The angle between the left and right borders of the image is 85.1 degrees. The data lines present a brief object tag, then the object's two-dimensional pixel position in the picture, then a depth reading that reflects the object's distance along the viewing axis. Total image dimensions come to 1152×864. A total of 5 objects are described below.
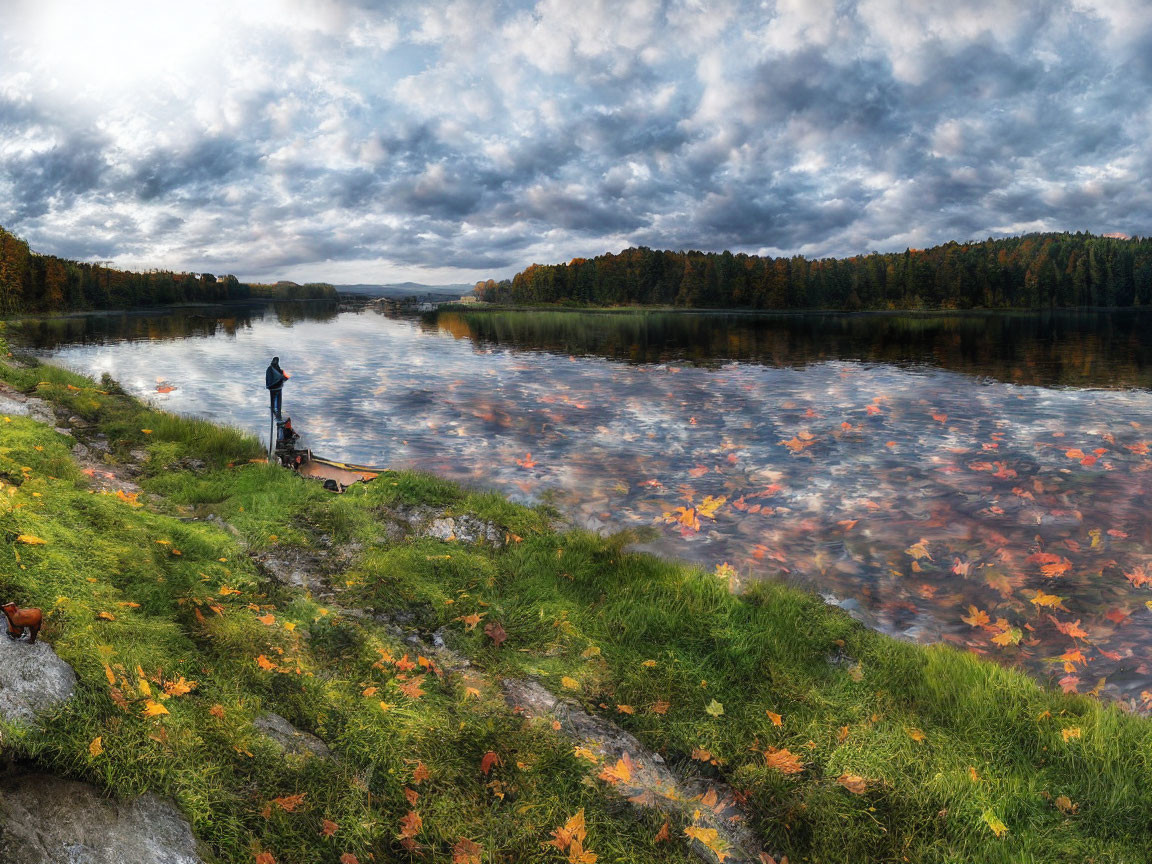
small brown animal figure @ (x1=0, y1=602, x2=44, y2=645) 3.79
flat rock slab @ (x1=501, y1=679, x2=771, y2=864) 4.40
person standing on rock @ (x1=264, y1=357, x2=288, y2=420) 16.88
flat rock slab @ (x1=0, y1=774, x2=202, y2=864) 2.89
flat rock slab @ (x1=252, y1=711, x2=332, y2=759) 4.31
